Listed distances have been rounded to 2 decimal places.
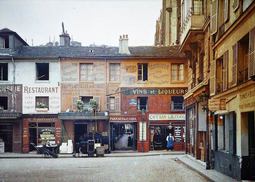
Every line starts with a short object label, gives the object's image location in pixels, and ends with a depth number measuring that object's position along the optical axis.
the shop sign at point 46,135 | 34.44
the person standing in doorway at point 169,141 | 34.06
